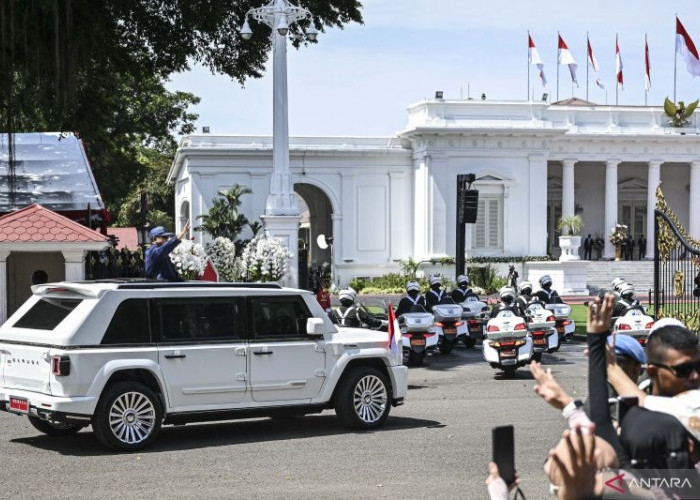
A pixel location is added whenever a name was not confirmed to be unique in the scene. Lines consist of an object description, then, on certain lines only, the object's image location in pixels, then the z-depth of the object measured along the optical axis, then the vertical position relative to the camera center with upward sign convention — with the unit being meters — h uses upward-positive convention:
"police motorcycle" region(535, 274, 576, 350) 22.84 -1.53
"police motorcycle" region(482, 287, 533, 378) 18.03 -1.80
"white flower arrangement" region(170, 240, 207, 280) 19.50 -0.45
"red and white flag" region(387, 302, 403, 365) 13.01 -1.29
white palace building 47.72 +2.75
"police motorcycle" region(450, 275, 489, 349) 23.84 -1.68
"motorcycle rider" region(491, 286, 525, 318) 18.98 -1.22
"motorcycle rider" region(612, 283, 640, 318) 20.39 -1.26
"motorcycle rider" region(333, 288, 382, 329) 19.61 -1.46
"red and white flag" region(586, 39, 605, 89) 55.39 +8.82
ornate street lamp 25.77 +1.26
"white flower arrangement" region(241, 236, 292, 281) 22.02 -0.55
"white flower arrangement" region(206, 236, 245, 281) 22.05 -0.53
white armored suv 10.96 -1.33
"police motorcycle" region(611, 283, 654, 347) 18.53 -1.48
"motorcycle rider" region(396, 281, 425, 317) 21.01 -1.27
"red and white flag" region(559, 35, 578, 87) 53.16 +8.72
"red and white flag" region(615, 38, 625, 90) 55.28 +8.37
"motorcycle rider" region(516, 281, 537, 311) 22.11 -1.20
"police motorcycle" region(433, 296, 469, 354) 22.31 -1.82
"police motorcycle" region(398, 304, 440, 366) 20.42 -1.86
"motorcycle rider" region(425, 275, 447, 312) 22.92 -1.27
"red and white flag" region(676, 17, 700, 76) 48.50 +8.31
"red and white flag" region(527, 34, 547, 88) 53.53 +8.21
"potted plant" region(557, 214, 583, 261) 46.00 -0.25
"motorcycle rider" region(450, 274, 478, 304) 24.30 -1.27
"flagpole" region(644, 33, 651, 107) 55.38 +8.68
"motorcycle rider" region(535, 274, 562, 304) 22.97 -1.25
